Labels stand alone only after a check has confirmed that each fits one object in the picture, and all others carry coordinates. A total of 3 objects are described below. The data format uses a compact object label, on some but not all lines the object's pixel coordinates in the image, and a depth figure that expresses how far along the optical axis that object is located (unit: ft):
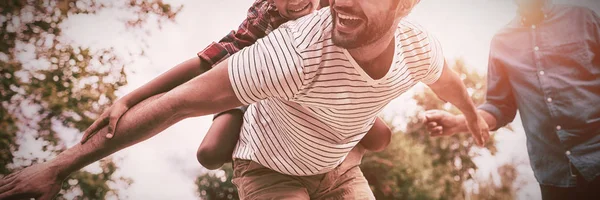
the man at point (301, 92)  2.64
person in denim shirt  5.71
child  3.51
